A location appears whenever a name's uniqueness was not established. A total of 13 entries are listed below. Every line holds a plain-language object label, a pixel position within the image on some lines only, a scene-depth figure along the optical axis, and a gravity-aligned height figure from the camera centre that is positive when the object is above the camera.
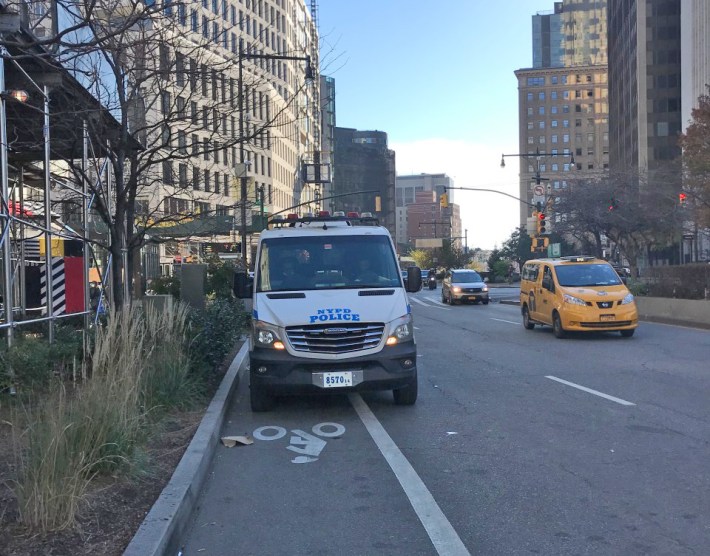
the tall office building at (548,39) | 154.88 +49.15
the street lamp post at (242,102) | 10.48 +2.62
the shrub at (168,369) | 7.95 -1.22
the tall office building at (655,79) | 78.12 +20.49
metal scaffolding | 9.38 +1.78
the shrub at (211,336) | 9.55 -1.00
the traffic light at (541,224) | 32.79 +1.80
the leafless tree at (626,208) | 36.59 +2.92
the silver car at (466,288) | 34.62 -1.22
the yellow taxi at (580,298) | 16.19 -0.85
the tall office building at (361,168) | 130.50 +18.22
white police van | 8.07 -0.68
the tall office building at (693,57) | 58.72 +18.57
